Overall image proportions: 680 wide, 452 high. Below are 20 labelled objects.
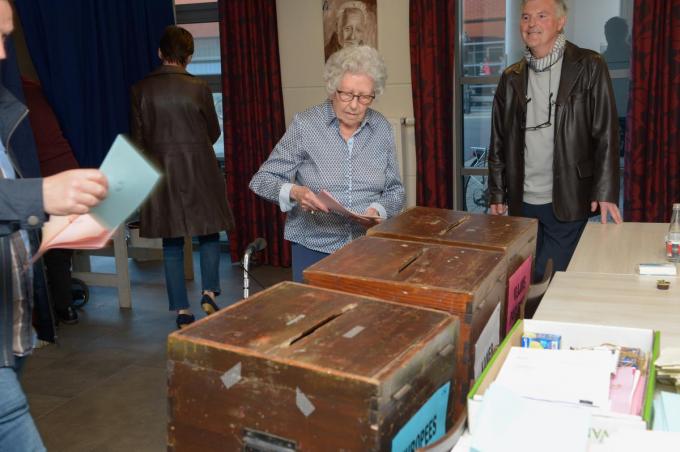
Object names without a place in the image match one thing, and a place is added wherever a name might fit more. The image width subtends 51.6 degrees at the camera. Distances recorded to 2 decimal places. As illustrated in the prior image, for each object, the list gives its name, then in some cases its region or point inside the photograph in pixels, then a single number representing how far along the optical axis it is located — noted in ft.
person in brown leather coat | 12.16
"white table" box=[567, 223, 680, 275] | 7.13
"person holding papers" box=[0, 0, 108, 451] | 4.69
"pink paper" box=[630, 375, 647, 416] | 3.49
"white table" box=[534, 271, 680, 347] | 5.44
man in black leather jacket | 8.77
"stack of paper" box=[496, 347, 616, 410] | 3.51
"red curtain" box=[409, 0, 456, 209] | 14.52
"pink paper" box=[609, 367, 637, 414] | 3.51
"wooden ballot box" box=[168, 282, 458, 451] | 3.09
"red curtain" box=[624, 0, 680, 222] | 12.85
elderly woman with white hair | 7.01
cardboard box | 3.22
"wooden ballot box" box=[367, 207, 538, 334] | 5.32
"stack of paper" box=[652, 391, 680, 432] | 3.51
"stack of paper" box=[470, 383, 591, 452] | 2.98
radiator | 15.43
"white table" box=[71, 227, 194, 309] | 14.10
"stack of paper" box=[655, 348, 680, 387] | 4.00
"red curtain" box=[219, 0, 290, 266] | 16.31
